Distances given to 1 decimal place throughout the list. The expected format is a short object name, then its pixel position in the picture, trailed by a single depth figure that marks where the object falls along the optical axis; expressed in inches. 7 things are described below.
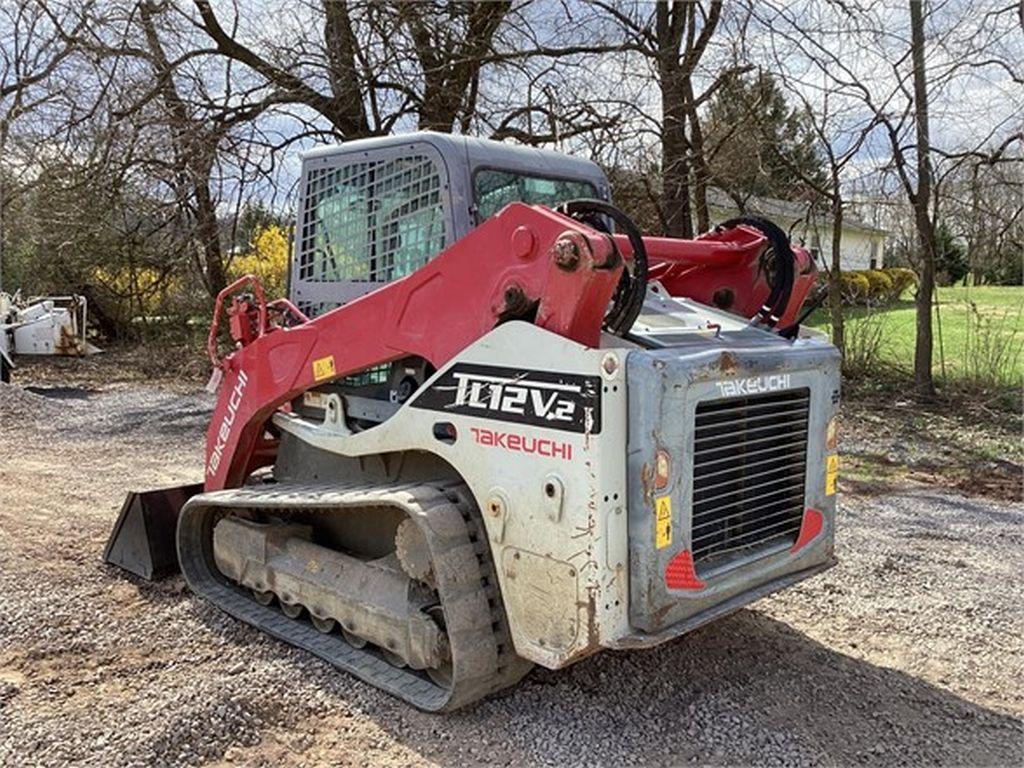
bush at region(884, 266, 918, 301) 930.2
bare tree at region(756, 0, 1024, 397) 380.5
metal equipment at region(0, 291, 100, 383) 532.4
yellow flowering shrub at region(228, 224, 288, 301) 597.0
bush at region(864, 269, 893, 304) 859.4
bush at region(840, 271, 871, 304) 464.0
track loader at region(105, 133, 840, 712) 116.3
